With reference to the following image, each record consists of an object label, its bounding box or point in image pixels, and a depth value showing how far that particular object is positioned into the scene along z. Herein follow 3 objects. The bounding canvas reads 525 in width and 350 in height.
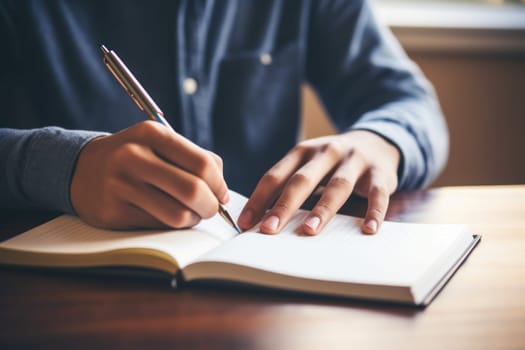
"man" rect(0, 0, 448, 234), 0.67
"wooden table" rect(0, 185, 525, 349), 0.48
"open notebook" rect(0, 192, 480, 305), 0.55
